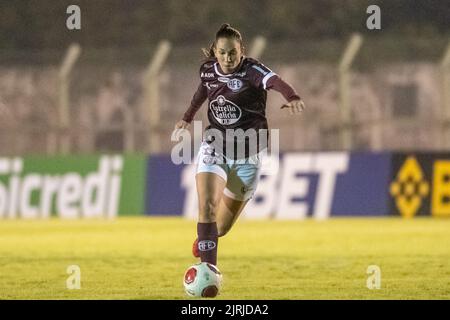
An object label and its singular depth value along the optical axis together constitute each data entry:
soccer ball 10.45
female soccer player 10.92
